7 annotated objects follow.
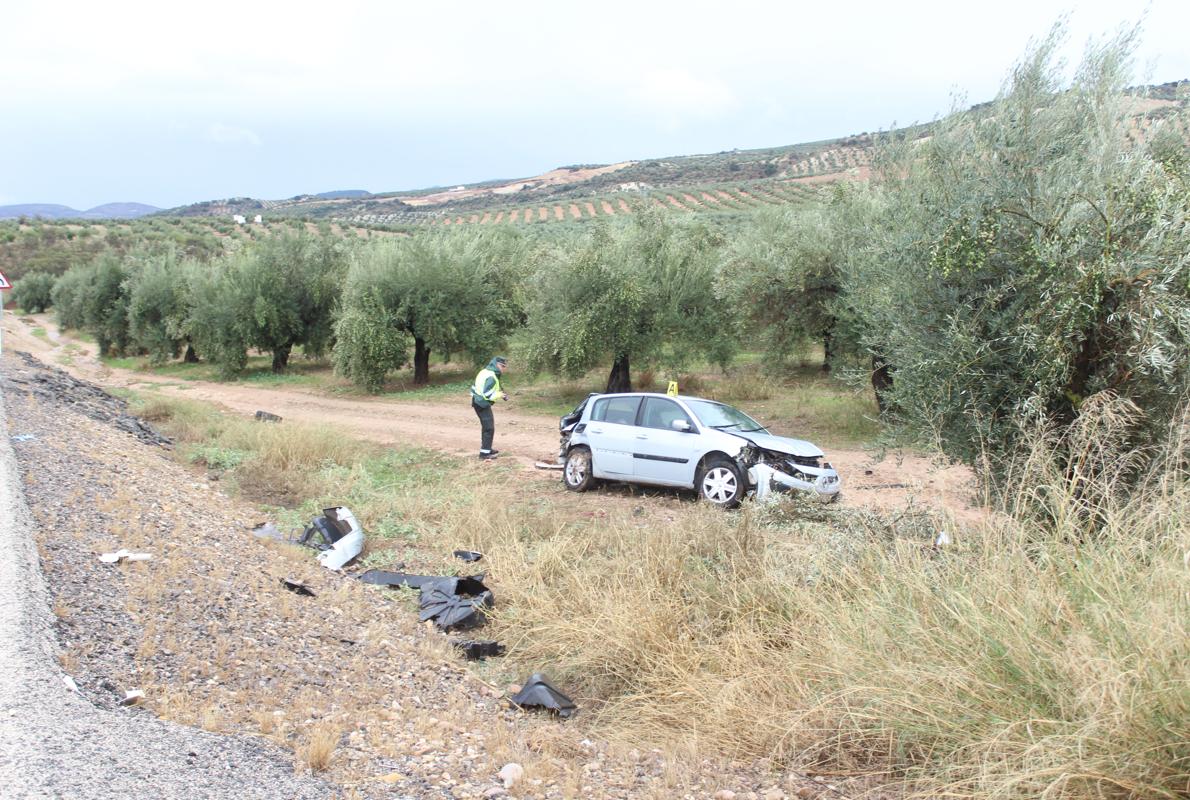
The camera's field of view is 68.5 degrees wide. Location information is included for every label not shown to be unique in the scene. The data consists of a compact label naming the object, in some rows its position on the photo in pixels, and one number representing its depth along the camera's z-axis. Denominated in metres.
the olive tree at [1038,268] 6.77
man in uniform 14.70
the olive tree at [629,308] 20.80
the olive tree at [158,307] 36.25
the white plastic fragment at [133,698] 4.78
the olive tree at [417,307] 25.67
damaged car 10.50
